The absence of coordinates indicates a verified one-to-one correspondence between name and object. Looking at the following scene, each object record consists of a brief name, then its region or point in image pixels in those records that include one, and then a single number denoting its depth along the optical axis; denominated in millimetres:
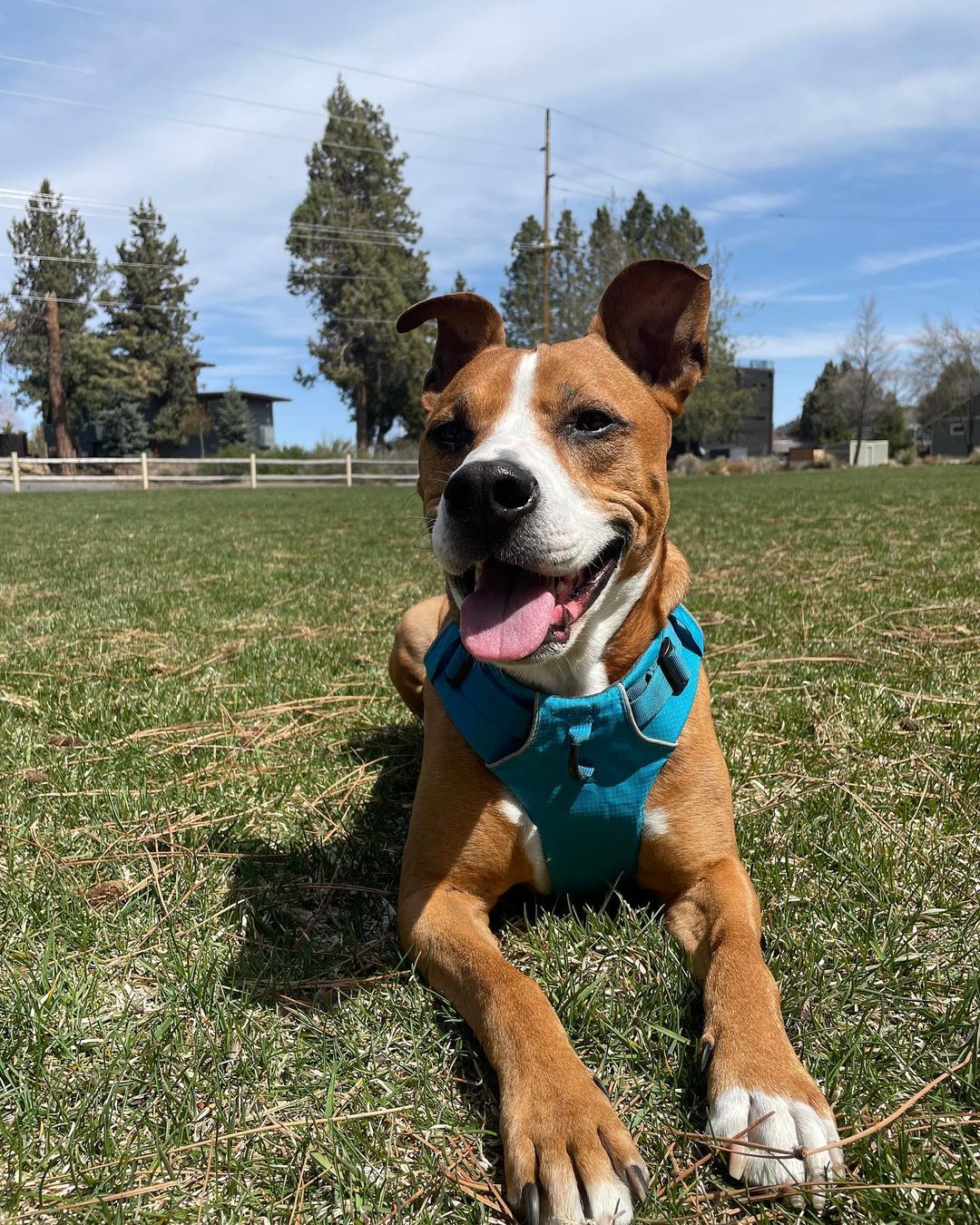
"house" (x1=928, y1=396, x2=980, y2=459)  78438
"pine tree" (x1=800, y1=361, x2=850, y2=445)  80938
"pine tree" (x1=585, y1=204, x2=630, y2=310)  49062
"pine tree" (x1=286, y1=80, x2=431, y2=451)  51562
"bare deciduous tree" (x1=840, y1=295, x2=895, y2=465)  67688
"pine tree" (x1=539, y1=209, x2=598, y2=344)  45969
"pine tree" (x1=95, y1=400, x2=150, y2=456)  53844
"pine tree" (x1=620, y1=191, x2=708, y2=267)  66312
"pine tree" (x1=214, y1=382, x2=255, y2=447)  58938
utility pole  36034
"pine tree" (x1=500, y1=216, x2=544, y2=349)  61781
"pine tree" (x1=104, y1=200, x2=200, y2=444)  51750
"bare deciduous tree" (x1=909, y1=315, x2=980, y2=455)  72250
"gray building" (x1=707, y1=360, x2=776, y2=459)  87875
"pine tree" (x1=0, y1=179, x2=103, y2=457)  48219
